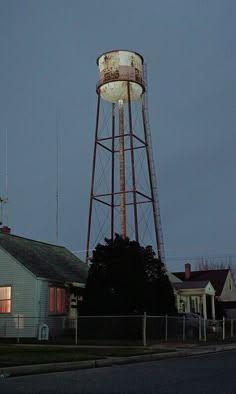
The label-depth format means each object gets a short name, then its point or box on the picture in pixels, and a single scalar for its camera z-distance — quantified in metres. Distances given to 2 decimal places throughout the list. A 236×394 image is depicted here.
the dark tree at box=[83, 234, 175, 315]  29.78
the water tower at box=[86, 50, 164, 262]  41.50
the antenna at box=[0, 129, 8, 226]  41.00
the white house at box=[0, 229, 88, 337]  30.70
